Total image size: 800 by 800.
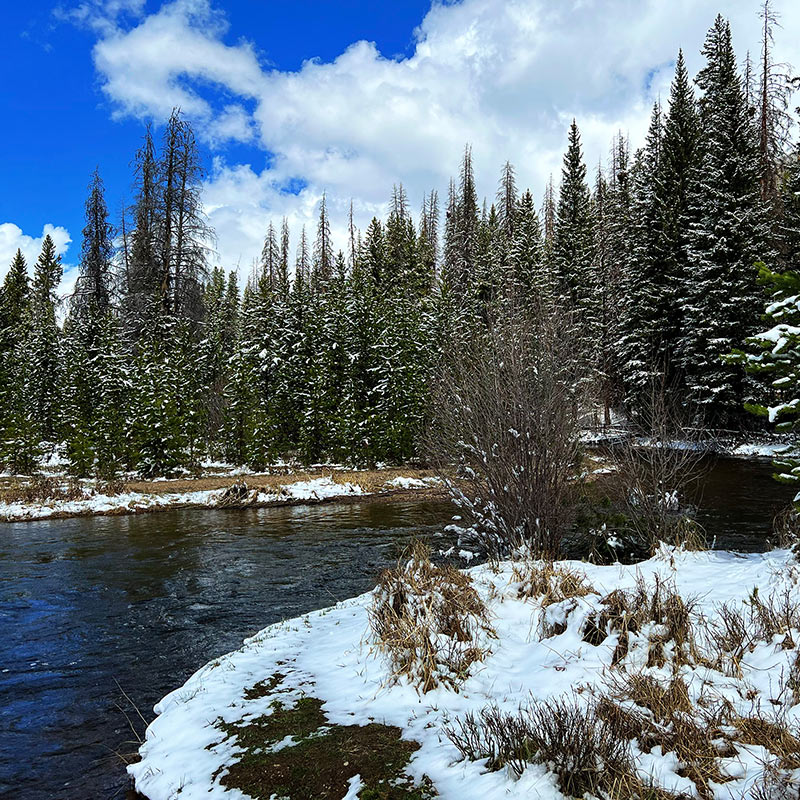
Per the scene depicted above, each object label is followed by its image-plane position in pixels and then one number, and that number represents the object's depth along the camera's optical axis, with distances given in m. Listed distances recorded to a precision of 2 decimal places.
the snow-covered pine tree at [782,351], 6.41
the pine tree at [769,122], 27.16
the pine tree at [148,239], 29.25
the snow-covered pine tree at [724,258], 25.44
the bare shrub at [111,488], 18.45
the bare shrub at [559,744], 3.28
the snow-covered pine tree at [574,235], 35.69
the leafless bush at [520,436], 8.66
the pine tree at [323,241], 56.61
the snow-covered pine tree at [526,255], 38.66
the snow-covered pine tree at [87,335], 22.84
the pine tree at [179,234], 29.50
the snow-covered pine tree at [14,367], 23.00
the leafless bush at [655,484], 9.26
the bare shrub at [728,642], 4.55
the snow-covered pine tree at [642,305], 29.25
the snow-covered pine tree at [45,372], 29.17
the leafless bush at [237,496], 18.36
